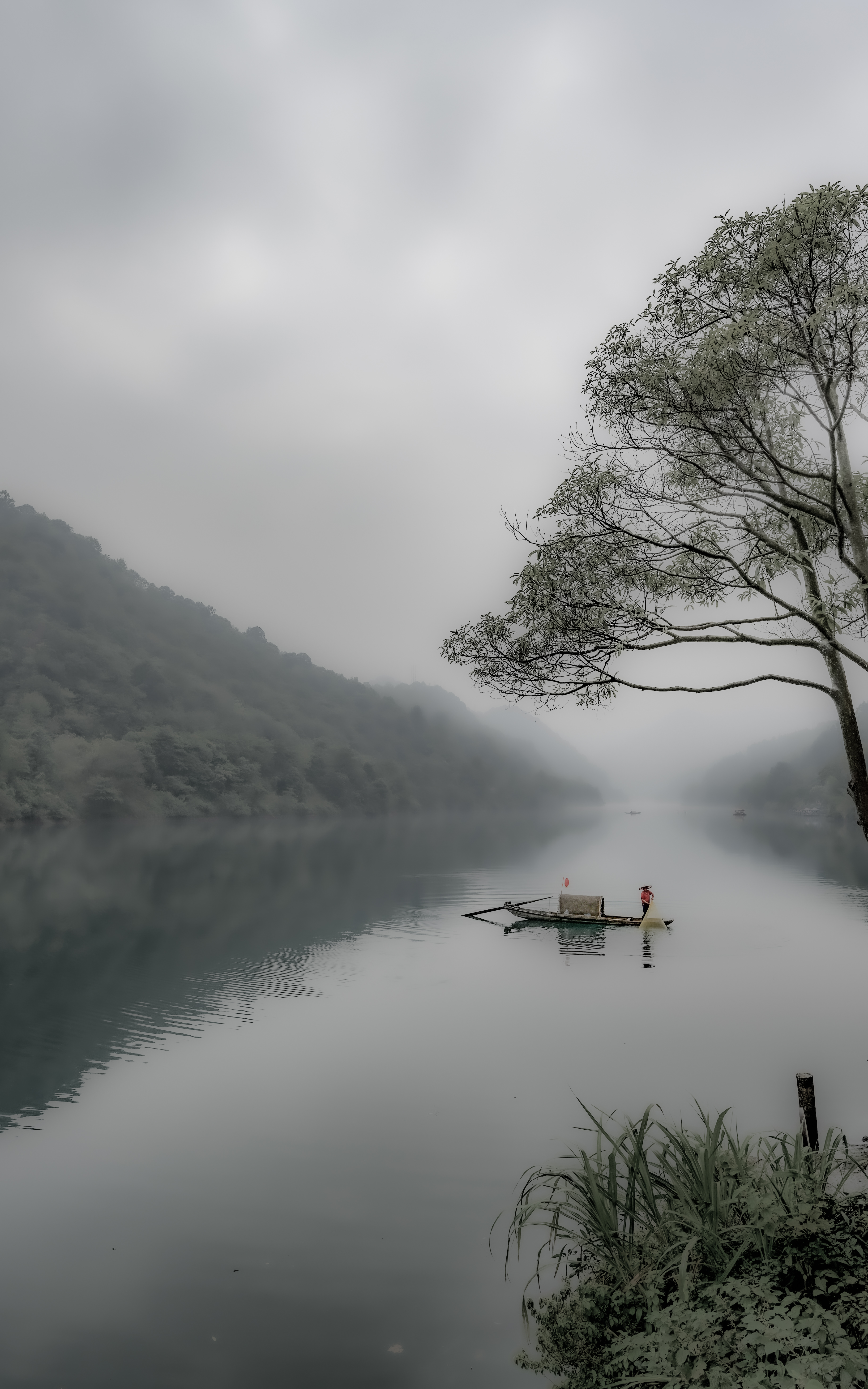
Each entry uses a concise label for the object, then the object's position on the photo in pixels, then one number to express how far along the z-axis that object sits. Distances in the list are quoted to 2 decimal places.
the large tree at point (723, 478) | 9.51
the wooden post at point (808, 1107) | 10.25
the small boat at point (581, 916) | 34.19
